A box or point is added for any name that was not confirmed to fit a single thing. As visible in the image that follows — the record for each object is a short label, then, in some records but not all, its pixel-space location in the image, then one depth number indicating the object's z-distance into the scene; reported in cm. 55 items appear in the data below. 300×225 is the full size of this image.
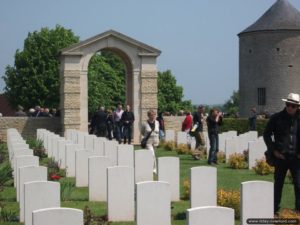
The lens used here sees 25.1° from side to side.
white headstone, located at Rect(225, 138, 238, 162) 1934
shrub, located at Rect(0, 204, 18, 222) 962
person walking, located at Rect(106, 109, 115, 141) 2864
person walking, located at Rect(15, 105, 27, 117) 3396
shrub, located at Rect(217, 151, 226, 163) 1952
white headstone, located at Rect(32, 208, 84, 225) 633
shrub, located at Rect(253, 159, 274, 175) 1597
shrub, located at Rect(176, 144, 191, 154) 2286
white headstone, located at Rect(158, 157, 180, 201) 1151
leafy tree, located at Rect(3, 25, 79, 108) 5388
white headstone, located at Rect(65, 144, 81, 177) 1556
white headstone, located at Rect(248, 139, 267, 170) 1731
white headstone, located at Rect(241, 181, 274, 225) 820
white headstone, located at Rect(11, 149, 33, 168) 1356
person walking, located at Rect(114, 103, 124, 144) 2744
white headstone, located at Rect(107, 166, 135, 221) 999
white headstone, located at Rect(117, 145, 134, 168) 1479
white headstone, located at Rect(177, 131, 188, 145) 2422
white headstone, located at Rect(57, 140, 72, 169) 1655
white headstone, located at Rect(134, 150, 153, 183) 1338
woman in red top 2433
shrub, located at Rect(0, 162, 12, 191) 1280
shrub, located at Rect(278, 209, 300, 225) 875
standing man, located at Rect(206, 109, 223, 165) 1853
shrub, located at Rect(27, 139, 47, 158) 2025
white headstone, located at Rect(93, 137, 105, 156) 1723
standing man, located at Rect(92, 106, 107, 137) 2741
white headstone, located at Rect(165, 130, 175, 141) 2643
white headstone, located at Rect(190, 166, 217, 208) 991
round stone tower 5606
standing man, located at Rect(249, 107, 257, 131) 3378
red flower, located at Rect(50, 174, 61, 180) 1383
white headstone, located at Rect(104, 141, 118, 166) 1600
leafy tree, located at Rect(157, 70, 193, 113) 8273
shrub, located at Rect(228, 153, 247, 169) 1752
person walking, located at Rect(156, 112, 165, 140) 2780
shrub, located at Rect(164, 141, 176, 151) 2456
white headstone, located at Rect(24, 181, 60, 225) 841
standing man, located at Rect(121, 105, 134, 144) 2675
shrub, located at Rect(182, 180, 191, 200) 1204
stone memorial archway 2906
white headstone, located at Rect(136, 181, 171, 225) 855
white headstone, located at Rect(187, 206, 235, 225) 639
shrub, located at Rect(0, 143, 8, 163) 1878
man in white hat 989
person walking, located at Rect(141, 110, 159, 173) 1552
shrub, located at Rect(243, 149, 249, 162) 1853
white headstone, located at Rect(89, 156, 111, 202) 1190
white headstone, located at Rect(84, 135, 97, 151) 1859
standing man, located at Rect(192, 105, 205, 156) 2041
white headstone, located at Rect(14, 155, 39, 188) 1164
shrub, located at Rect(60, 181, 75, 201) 1166
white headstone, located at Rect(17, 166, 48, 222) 1020
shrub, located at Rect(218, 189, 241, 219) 1011
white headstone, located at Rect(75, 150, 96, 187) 1402
